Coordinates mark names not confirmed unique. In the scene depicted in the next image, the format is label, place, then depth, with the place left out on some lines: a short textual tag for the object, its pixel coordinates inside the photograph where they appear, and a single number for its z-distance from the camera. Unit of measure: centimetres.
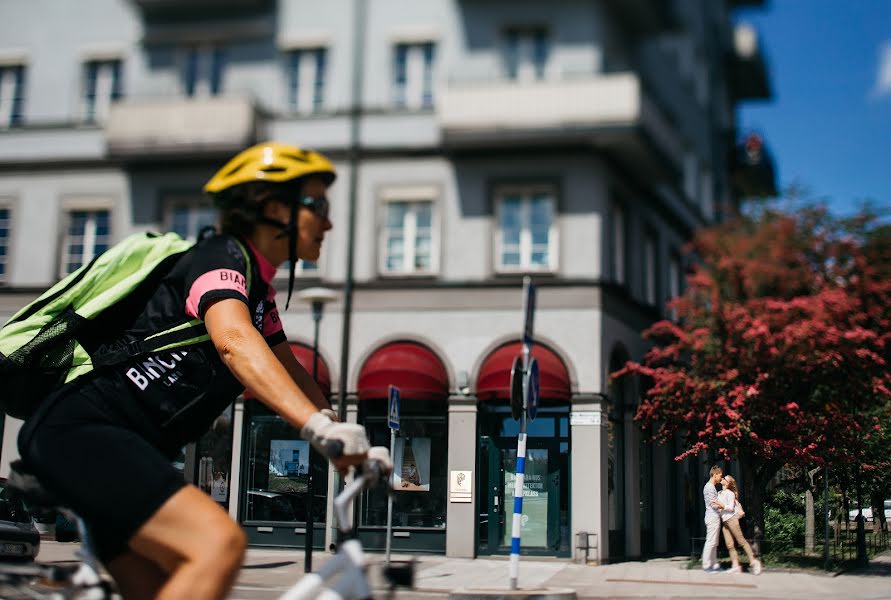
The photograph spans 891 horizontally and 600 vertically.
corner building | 2095
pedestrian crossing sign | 1628
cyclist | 300
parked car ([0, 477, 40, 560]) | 1336
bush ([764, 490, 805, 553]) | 1747
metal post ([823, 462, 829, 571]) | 1727
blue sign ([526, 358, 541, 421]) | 1280
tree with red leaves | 1766
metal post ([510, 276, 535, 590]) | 1237
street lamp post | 1577
